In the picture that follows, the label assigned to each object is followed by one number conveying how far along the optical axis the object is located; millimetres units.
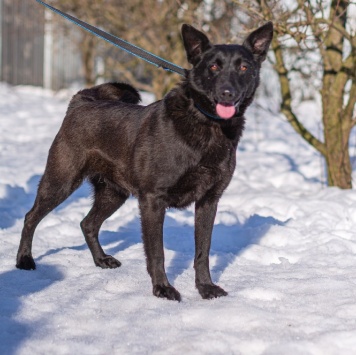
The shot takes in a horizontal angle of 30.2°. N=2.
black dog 3486
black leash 4152
